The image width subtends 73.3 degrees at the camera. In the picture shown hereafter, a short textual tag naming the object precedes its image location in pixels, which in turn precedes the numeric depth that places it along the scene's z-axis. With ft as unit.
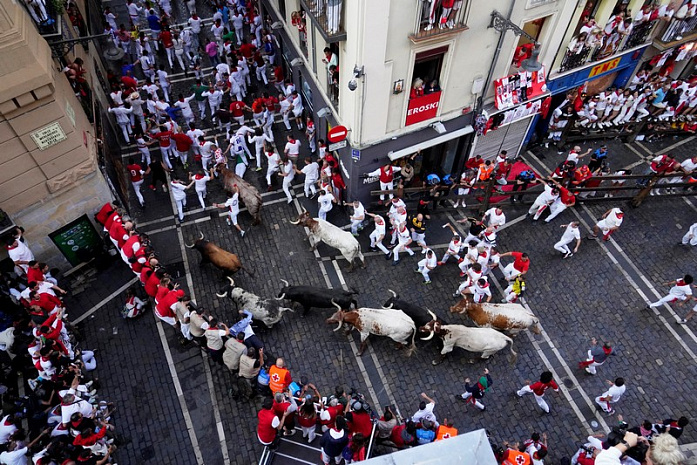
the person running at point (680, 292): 47.31
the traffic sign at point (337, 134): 51.13
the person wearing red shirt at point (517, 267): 49.00
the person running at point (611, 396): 41.01
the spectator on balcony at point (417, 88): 51.08
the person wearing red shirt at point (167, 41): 76.59
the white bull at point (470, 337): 44.60
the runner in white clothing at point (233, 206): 54.70
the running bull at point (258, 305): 46.65
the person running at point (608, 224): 54.24
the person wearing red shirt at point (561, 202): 57.21
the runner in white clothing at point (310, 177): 58.34
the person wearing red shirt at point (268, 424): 35.58
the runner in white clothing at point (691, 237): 56.18
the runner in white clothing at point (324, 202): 56.24
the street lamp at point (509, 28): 47.39
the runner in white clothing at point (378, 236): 53.11
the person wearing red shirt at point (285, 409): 36.83
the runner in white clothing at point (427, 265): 51.04
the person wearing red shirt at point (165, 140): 60.10
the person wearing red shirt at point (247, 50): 74.33
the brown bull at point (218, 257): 50.75
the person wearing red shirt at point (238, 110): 65.82
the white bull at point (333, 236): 52.39
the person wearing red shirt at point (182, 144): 60.08
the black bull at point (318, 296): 47.52
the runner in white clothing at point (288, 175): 59.21
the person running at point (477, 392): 40.40
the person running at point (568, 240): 52.80
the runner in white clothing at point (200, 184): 56.57
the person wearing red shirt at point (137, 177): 56.54
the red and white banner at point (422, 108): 52.65
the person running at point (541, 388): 39.76
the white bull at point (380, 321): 44.91
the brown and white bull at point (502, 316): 46.06
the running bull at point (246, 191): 56.39
